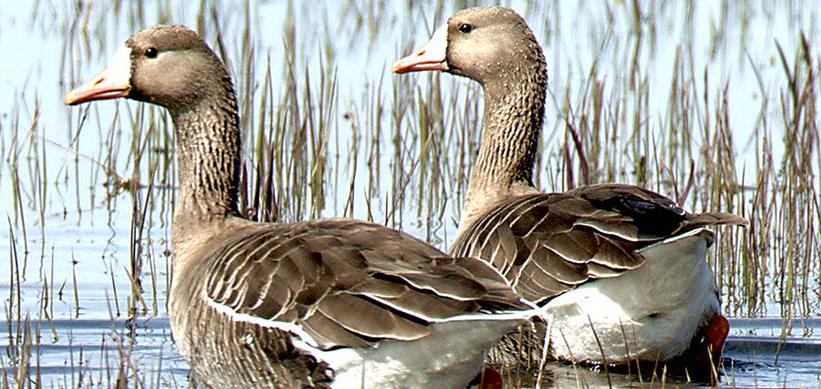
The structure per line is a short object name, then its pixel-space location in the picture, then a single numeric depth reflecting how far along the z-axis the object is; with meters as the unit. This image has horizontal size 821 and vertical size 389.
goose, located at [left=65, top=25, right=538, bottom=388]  12.36
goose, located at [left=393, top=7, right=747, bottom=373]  15.24
